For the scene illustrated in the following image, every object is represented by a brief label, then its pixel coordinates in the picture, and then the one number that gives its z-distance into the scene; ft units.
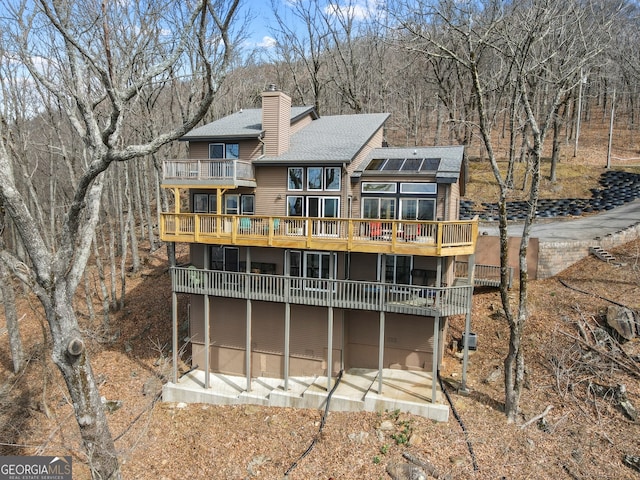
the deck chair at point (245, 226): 51.34
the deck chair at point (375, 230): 47.62
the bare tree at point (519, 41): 37.55
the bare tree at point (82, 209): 24.04
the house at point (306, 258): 48.75
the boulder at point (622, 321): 46.85
